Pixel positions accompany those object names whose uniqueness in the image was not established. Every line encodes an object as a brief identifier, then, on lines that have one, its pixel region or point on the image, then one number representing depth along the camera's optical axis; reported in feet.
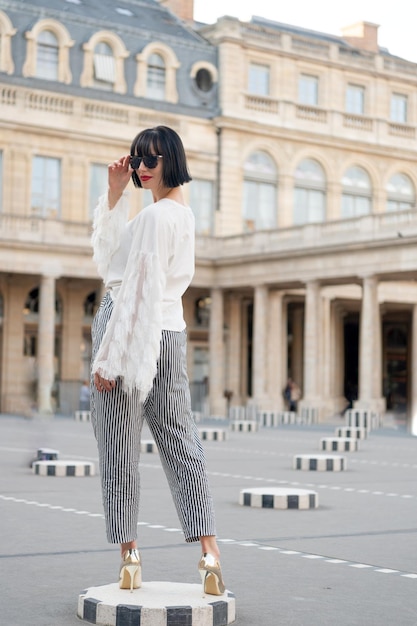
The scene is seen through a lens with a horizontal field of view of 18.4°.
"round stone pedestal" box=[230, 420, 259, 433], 121.39
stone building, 152.25
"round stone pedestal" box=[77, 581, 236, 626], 20.34
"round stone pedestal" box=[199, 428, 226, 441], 99.66
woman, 21.65
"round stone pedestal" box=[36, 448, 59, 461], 64.23
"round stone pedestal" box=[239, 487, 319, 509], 43.80
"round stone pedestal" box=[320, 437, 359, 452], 86.53
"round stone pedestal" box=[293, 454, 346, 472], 65.62
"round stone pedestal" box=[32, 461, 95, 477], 57.57
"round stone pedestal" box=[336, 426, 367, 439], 107.05
